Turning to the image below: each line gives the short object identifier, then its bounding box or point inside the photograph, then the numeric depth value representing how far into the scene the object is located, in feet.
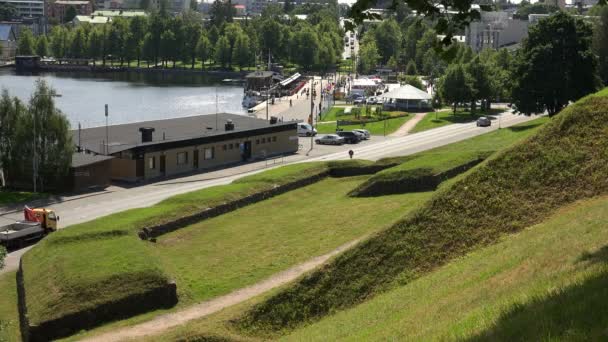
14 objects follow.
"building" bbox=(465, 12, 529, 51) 554.05
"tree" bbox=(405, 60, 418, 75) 479.82
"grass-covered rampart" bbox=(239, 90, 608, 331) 77.77
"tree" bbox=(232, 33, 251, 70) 568.41
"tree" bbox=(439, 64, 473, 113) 286.66
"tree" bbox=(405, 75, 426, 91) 359.05
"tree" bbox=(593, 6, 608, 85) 271.69
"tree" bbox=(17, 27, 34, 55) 635.25
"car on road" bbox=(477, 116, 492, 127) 251.80
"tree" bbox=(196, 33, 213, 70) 590.55
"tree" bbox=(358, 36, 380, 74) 523.29
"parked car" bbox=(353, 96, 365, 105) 351.95
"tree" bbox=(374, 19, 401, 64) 566.23
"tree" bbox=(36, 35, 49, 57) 646.33
